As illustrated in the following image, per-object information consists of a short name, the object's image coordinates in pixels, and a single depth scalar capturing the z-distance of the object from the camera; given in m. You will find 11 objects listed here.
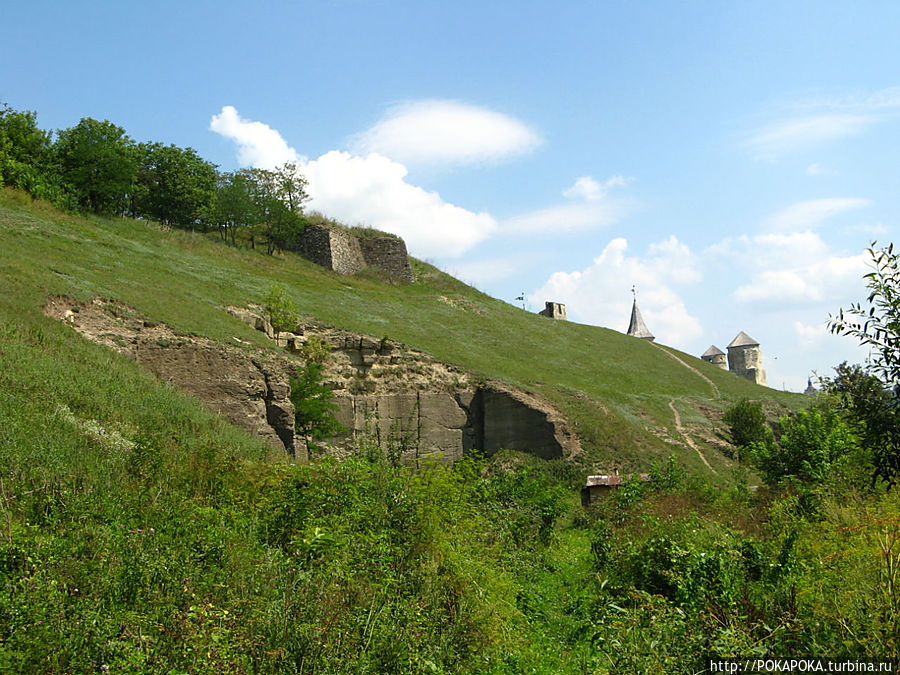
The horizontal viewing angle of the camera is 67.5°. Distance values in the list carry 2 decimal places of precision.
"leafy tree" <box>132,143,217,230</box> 50.69
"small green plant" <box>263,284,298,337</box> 29.27
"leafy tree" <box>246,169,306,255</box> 52.88
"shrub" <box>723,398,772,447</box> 35.81
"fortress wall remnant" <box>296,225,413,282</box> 54.19
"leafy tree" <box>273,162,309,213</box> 56.09
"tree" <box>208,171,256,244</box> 51.31
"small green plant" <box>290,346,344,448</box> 22.27
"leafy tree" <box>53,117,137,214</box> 41.94
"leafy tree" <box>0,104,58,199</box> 36.62
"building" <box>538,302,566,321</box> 63.53
